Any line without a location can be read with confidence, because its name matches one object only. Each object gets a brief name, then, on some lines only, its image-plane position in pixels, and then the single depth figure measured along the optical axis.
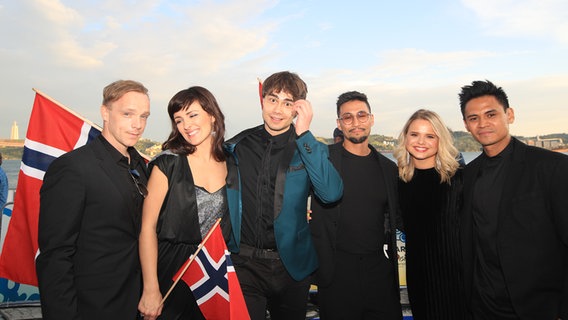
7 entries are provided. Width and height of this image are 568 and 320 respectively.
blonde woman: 3.45
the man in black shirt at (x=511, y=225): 2.92
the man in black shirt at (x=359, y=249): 3.81
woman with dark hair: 2.78
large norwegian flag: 3.48
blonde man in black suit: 2.27
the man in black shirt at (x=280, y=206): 3.16
